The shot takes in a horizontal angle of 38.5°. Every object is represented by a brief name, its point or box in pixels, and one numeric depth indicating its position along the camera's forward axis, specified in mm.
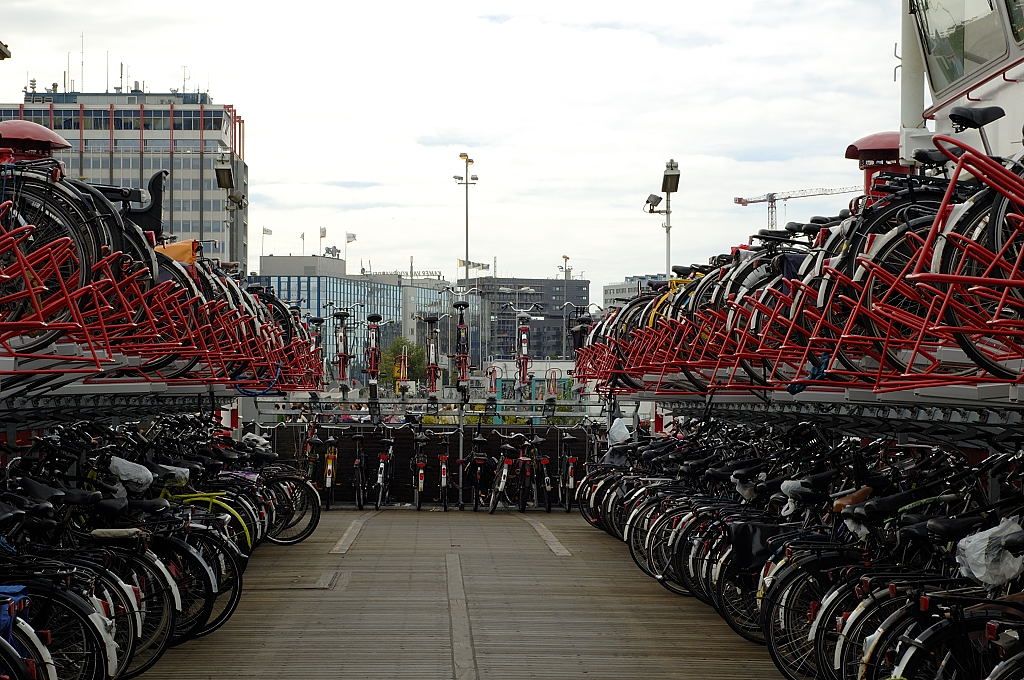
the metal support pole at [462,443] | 21266
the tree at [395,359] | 78025
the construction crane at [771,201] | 96138
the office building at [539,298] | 117562
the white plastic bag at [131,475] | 10273
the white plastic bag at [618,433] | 18234
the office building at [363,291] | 96438
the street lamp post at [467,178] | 44469
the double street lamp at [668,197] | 24141
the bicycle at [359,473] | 21120
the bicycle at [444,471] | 21141
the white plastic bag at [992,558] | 6168
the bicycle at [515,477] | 20625
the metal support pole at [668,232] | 24531
